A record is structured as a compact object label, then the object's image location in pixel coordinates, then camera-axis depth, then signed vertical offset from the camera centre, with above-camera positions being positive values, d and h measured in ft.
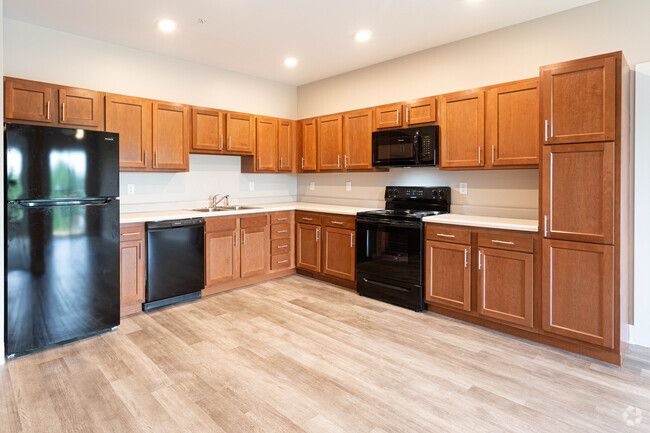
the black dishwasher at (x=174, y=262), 11.85 -1.63
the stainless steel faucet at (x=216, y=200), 15.46 +0.46
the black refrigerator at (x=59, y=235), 8.66 -0.59
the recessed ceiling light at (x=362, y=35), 12.05 +5.65
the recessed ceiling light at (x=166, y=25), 11.15 +5.54
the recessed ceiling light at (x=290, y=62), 14.67 +5.85
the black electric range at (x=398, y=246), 11.84 -1.14
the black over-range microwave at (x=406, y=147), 12.37 +2.20
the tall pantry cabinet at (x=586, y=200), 8.23 +0.24
